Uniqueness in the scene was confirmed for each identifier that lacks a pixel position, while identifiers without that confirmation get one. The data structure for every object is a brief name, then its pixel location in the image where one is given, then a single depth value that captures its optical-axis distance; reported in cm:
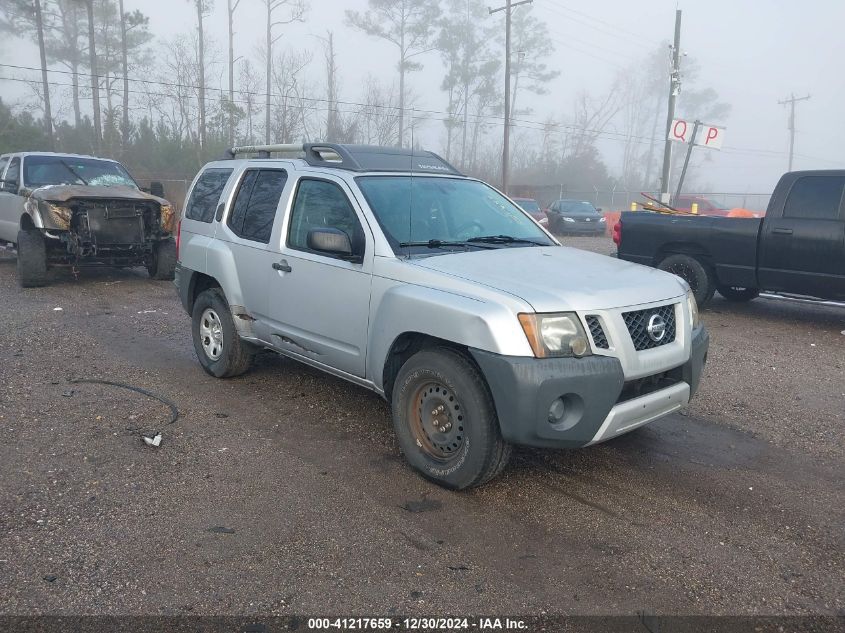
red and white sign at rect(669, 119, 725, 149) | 1499
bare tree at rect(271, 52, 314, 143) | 3603
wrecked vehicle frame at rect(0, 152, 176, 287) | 1023
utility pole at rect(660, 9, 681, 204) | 2386
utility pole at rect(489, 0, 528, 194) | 3050
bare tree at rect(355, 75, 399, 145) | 3516
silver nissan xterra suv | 362
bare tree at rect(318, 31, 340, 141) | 3662
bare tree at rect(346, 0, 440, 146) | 3606
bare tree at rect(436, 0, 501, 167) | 4019
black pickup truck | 836
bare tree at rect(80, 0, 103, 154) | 3139
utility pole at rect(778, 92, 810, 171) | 5809
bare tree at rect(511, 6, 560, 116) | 4668
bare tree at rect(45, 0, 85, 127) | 3525
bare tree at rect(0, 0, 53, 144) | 3253
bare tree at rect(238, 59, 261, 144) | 3603
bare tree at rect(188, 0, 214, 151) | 3684
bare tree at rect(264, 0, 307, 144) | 3722
